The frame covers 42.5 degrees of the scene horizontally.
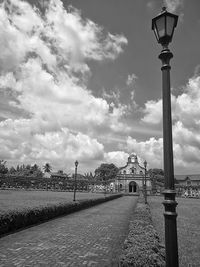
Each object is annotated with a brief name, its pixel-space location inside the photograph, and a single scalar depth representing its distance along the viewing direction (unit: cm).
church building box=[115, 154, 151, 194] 8394
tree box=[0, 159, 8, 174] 6500
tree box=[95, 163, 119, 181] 11862
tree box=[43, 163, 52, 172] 13945
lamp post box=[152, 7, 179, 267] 345
